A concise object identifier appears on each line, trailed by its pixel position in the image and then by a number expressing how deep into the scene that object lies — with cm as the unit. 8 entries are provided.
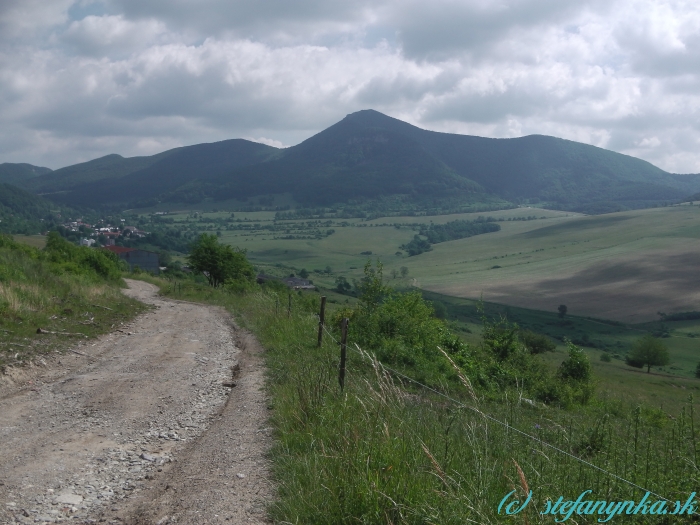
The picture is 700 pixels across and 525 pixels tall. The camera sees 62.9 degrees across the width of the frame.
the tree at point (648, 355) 5389
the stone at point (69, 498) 518
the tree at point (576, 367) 2305
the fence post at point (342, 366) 831
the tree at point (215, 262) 5025
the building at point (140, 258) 7762
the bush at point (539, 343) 4125
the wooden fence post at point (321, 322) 1248
